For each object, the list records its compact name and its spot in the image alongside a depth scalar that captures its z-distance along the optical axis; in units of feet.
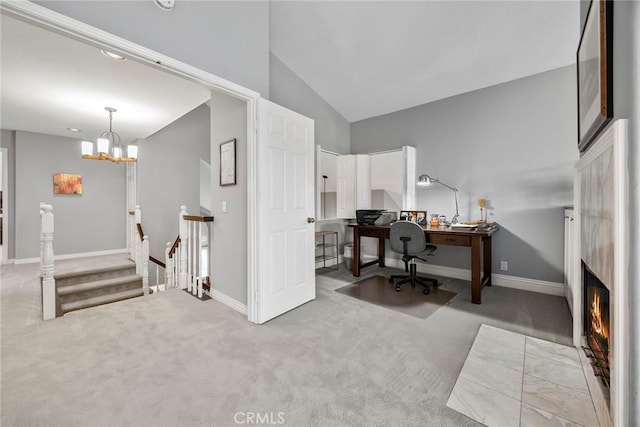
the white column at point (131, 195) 18.03
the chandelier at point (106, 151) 11.26
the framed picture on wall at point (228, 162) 8.66
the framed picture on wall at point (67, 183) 16.52
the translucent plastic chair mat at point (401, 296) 8.91
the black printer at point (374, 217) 12.39
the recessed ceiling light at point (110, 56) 7.86
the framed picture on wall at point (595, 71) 3.51
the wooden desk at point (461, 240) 9.11
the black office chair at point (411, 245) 10.03
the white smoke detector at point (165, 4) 5.67
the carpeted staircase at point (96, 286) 12.39
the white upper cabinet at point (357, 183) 14.46
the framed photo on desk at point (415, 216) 12.01
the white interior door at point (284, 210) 7.78
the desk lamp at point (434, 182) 11.73
